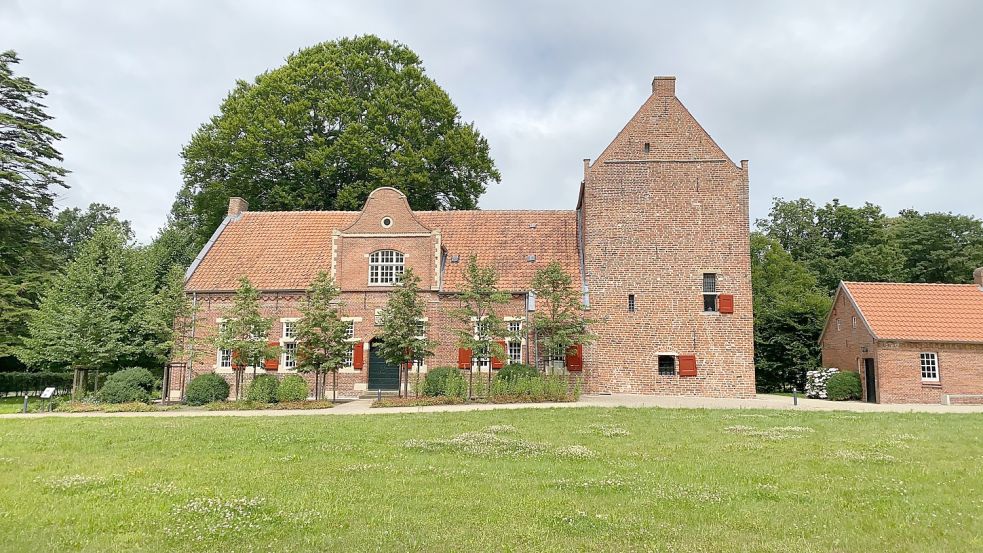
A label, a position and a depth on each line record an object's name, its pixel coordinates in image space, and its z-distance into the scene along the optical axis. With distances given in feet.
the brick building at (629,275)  79.66
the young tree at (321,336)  69.67
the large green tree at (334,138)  109.60
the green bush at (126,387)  67.62
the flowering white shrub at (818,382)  85.51
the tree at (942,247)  135.54
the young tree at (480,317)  68.33
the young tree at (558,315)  71.31
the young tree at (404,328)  67.92
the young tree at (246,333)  68.85
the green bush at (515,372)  70.03
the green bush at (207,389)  68.23
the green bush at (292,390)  65.77
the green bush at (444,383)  67.08
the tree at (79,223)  172.70
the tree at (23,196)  87.92
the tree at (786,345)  99.60
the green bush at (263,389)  65.77
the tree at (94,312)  74.43
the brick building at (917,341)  75.61
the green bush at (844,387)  79.36
